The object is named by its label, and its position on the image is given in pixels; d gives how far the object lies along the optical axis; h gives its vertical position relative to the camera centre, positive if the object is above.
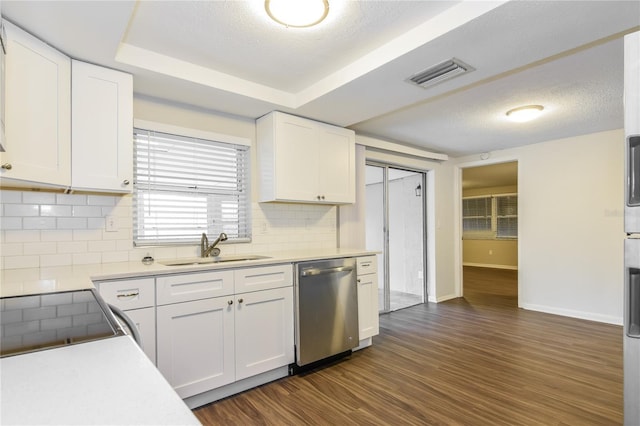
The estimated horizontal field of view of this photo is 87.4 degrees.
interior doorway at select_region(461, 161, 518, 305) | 7.90 -0.34
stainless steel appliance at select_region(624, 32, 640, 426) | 1.07 -0.05
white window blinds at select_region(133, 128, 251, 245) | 2.58 +0.21
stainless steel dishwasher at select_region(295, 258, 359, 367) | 2.65 -0.80
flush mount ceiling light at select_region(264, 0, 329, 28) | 1.69 +1.05
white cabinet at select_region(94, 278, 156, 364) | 1.87 -0.49
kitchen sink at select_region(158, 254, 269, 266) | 2.51 -0.37
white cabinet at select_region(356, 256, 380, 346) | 3.14 -0.80
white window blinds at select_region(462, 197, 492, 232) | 9.14 -0.03
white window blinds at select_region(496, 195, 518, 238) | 8.54 -0.09
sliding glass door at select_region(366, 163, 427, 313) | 4.53 -0.26
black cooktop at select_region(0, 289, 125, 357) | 0.83 -0.32
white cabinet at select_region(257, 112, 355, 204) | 2.94 +0.50
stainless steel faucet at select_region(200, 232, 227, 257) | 2.70 -0.27
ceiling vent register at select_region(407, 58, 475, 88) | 2.16 +0.95
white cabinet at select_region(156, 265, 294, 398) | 2.07 -0.77
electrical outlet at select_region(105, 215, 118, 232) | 2.36 -0.07
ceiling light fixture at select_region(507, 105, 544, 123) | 3.25 +0.99
